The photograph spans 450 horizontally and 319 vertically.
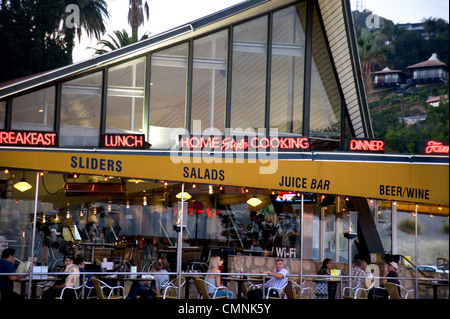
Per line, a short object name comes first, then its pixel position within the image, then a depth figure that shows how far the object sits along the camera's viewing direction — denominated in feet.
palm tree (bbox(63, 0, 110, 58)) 162.09
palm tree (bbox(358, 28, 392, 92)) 174.29
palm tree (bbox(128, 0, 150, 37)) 172.86
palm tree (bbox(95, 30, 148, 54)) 161.38
